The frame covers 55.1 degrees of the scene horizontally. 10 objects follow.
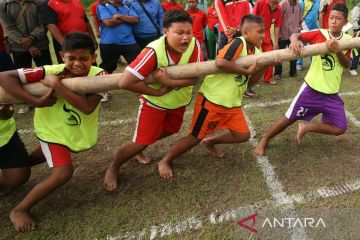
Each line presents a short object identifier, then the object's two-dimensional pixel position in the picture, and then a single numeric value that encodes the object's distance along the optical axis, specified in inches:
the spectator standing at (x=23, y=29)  199.3
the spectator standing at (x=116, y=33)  209.4
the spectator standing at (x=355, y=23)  261.7
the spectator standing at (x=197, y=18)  253.6
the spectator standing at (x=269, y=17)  233.9
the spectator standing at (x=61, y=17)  193.3
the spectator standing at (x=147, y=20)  219.4
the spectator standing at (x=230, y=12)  220.4
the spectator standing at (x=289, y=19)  254.2
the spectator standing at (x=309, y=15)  280.2
